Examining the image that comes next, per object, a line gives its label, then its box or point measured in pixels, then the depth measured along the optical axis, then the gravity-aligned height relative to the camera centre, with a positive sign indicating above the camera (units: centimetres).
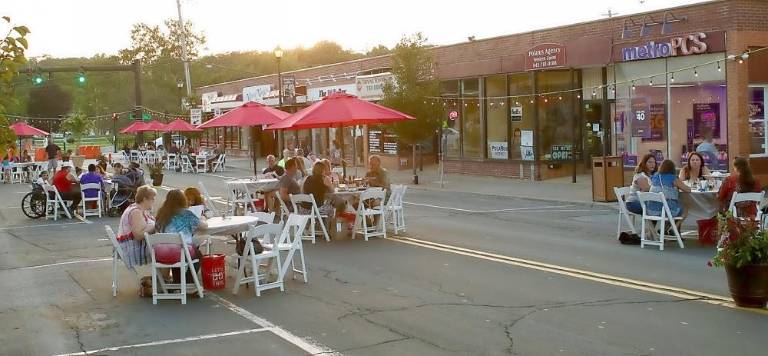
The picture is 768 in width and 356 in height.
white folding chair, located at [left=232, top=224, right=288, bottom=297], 970 -135
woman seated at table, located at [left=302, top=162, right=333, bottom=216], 1465 -78
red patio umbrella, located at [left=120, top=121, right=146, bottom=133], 4587 +121
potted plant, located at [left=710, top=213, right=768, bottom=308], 824 -133
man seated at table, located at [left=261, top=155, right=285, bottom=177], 1826 -56
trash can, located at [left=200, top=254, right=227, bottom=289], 1020 -153
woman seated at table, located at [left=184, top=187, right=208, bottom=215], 1152 -71
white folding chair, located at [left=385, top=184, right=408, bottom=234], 1512 -120
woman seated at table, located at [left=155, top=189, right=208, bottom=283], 999 -87
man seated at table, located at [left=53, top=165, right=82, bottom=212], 2075 -85
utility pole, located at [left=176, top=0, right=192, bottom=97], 5487 +660
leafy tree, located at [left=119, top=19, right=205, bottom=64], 7538 +954
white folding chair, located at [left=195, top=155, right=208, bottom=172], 3981 -73
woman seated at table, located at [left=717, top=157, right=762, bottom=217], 1226 -89
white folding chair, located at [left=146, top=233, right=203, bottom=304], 945 -134
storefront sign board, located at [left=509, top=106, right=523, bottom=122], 2880 +77
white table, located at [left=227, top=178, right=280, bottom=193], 1697 -83
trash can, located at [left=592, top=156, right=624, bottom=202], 2012 -105
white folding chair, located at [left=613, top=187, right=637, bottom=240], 1312 -121
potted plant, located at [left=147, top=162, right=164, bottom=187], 3119 -104
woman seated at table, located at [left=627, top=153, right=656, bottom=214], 1324 -93
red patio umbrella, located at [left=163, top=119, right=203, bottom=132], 4253 +108
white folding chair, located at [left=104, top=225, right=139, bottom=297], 998 -129
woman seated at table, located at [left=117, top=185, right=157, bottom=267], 1008 -97
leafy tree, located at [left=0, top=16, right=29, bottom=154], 704 +76
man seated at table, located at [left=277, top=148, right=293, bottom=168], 2180 -31
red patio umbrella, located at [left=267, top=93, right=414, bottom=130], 1633 +56
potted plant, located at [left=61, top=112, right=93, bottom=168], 6488 +203
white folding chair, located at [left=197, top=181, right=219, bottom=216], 1531 -109
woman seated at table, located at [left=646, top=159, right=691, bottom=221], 1302 -89
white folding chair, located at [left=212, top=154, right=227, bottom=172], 4034 -87
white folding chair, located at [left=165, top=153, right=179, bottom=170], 4380 -71
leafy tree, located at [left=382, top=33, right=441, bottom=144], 2867 +168
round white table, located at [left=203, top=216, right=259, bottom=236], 1034 -100
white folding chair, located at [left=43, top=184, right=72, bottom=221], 2044 -121
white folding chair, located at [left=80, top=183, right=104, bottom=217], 2023 -119
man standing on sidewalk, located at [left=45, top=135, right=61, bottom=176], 3556 -14
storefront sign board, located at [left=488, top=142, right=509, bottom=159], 2953 -51
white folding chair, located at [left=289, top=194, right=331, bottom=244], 1413 -117
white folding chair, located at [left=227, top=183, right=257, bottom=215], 1737 -113
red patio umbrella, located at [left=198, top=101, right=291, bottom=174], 2044 +71
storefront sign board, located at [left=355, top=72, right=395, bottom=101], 3562 +242
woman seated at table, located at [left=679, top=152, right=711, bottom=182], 1380 -69
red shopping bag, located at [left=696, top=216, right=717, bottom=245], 1288 -159
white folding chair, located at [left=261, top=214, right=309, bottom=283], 1014 -123
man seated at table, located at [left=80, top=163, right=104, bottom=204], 2039 -73
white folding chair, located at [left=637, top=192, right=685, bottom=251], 1244 -134
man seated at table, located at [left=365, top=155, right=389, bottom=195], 1560 -68
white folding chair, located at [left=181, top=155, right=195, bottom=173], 4038 -88
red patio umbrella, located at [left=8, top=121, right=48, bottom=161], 3691 +102
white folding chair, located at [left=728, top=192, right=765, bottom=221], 1199 -103
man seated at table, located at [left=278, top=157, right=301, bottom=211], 1498 -73
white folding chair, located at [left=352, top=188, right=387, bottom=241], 1433 -125
